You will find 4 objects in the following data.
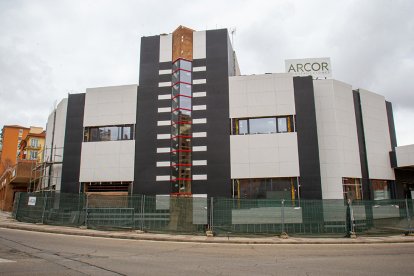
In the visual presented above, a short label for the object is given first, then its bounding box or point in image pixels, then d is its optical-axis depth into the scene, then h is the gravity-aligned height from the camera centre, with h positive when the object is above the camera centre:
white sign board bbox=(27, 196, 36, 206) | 23.17 +0.55
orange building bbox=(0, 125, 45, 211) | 40.31 +12.27
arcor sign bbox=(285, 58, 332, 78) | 31.95 +13.23
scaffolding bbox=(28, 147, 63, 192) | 33.19 +4.04
